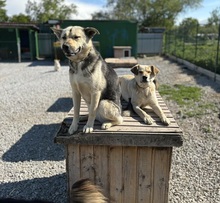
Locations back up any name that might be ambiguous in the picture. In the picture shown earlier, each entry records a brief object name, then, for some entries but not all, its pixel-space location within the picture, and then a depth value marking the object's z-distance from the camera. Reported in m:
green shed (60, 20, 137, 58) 15.57
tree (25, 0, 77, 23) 39.00
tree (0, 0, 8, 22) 35.82
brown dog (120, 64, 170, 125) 2.71
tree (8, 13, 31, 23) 34.98
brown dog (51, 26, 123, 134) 2.01
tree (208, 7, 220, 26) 24.61
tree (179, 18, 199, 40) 16.20
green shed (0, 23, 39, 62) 16.91
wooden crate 2.36
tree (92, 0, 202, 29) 32.16
